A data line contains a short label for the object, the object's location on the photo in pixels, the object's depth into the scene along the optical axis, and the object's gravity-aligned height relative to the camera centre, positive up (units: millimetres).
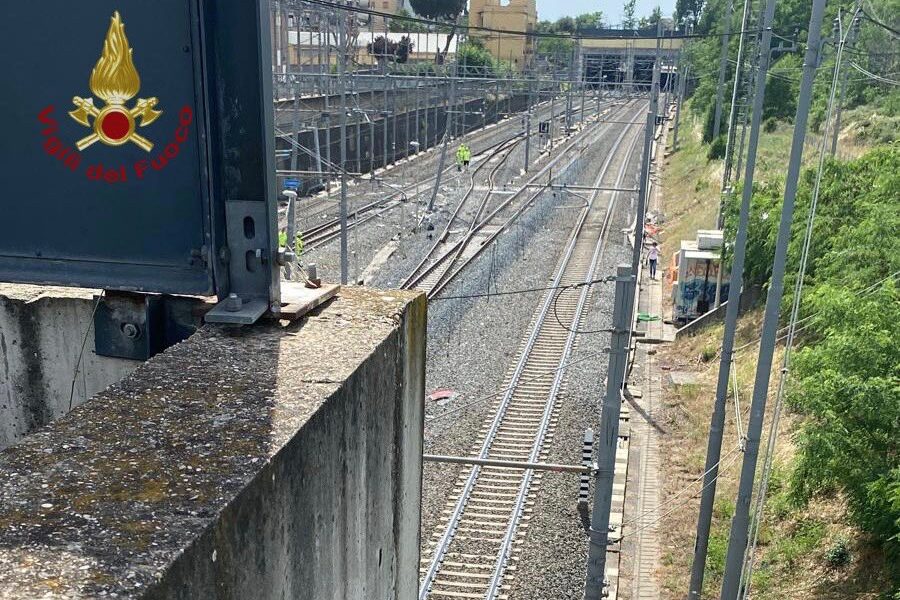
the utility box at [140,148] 3023 -350
